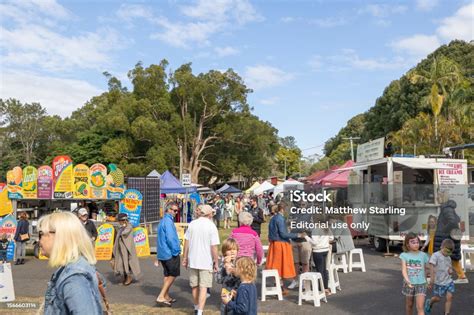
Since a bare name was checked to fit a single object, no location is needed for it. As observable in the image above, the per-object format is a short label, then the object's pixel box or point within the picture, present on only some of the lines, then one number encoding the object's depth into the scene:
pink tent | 21.62
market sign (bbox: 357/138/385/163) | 15.01
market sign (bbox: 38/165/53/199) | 16.75
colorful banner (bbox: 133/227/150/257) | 14.82
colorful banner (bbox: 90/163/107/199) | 16.69
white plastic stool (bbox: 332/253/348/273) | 11.19
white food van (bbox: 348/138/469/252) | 13.28
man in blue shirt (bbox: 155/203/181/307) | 8.08
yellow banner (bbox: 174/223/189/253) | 15.20
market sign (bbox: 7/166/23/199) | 16.72
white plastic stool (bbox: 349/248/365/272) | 11.40
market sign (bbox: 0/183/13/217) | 16.62
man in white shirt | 7.11
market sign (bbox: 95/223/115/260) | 14.36
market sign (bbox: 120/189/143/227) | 15.41
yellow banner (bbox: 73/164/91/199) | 16.64
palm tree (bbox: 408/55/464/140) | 28.17
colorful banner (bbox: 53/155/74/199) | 16.59
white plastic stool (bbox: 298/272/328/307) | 8.27
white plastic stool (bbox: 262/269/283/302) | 8.55
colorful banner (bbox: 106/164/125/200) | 16.91
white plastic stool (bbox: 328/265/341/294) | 9.21
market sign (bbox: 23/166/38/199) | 16.80
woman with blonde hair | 2.29
